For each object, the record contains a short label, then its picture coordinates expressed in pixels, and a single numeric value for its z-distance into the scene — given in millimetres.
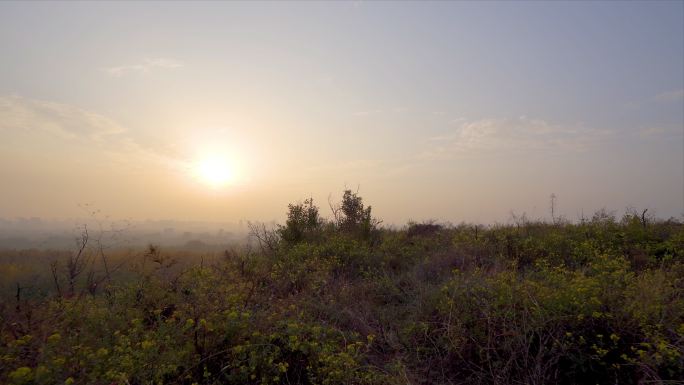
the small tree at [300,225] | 11125
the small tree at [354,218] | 11578
